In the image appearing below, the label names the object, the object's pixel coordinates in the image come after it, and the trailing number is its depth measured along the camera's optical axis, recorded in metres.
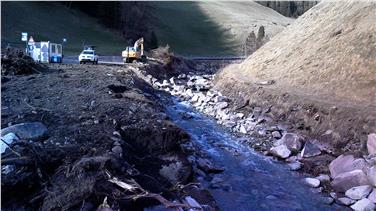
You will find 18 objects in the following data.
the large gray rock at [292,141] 17.06
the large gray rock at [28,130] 11.64
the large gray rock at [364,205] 12.34
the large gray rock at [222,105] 24.28
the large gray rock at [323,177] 14.48
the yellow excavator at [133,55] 42.12
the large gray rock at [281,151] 16.62
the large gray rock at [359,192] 13.01
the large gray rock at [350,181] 13.63
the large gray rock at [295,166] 15.50
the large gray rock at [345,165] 14.42
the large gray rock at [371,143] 15.31
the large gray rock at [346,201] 12.88
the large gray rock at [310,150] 16.45
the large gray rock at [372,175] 13.30
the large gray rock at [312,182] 14.08
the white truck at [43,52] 36.66
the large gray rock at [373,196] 12.59
